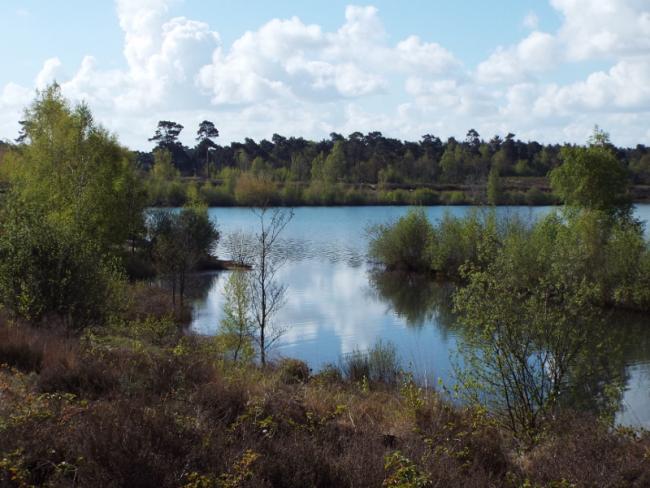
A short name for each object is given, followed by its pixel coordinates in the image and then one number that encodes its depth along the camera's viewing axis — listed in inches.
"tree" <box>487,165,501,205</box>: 3858.0
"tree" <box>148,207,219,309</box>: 1332.4
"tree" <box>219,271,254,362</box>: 845.8
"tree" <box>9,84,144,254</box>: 1326.3
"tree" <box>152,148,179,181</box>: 4057.6
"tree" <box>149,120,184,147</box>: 5147.6
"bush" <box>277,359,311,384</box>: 696.4
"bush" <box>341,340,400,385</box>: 776.9
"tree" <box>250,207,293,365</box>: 873.7
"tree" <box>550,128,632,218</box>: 1581.0
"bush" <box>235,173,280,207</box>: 3976.9
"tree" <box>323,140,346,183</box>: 4960.6
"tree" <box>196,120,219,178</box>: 5305.1
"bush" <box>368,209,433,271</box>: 1920.5
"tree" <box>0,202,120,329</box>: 587.5
